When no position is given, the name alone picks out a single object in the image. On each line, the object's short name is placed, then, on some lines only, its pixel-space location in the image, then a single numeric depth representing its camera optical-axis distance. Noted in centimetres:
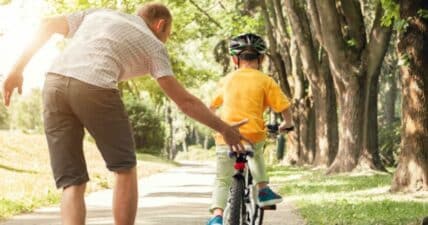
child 604
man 441
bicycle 536
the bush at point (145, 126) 4131
